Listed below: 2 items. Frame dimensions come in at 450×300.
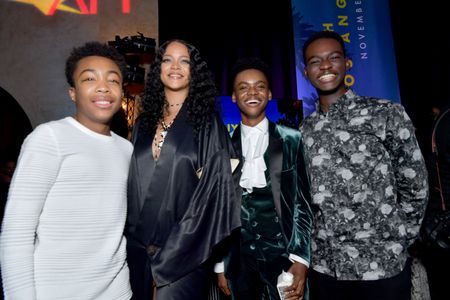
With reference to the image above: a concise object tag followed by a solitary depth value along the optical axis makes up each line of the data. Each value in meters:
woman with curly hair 1.37
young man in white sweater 1.11
